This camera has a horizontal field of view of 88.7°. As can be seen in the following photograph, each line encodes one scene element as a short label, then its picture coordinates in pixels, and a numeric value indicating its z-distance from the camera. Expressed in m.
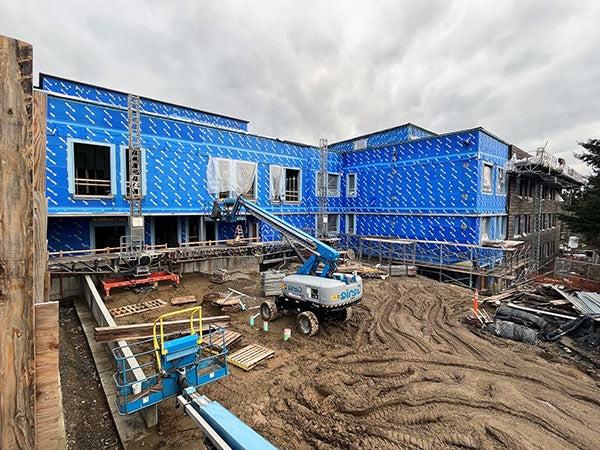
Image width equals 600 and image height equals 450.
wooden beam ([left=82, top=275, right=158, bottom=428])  6.05
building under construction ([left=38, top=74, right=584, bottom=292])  16.55
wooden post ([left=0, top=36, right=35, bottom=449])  1.36
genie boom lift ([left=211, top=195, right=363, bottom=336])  10.03
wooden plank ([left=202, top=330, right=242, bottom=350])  8.89
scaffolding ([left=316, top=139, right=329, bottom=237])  26.56
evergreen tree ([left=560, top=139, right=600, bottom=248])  18.02
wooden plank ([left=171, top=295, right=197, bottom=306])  13.08
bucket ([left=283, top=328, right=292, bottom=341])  9.84
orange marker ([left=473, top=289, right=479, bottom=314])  11.56
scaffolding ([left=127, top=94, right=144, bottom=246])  16.02
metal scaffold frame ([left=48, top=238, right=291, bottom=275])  14.12
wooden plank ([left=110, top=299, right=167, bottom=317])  11.69
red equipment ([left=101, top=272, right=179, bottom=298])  13.76
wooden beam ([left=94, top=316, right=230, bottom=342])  7.10
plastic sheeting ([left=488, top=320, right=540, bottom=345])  9.72
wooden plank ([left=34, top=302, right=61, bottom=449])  1.58
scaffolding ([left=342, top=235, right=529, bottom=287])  19.00
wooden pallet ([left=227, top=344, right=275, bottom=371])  8.25
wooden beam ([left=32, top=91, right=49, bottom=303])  2.24
